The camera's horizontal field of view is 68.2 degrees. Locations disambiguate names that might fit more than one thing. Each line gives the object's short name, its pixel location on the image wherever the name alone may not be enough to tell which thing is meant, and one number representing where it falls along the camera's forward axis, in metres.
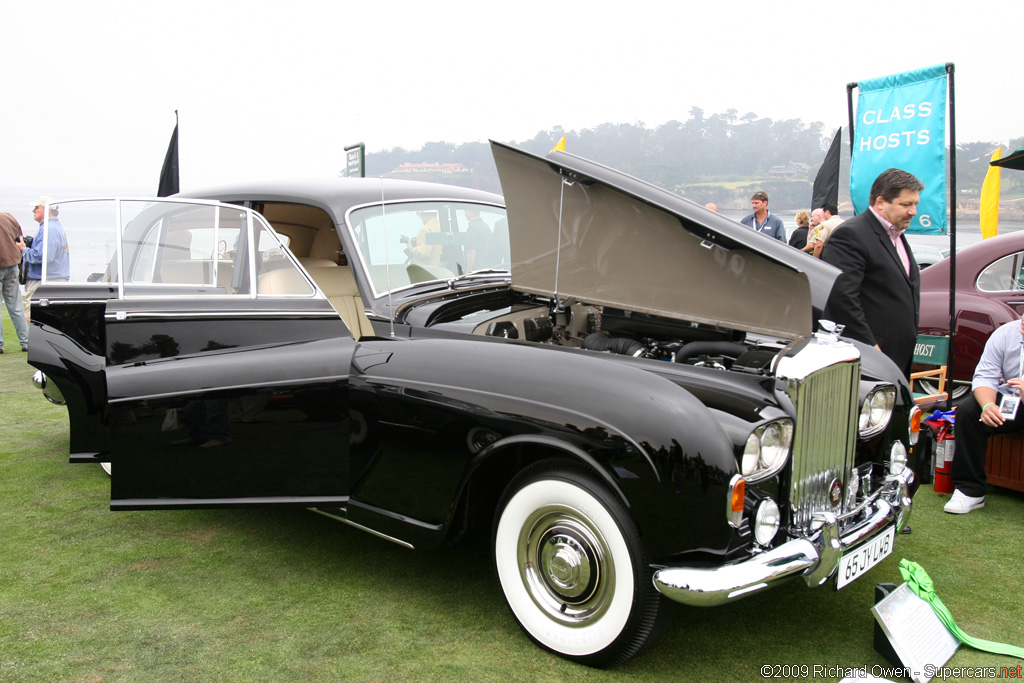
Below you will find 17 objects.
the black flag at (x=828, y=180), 8.12
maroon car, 5.60
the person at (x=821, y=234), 7.30
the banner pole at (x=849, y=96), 5.70
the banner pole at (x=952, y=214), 4.64
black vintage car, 2.49
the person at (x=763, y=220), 8.92
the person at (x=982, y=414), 4.22
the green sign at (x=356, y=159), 9.80
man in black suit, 4.10
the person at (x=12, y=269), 9.23
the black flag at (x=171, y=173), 7.96
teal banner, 5.07
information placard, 2.59
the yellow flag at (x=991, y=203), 9.55
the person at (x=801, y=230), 9.43
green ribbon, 2.78
